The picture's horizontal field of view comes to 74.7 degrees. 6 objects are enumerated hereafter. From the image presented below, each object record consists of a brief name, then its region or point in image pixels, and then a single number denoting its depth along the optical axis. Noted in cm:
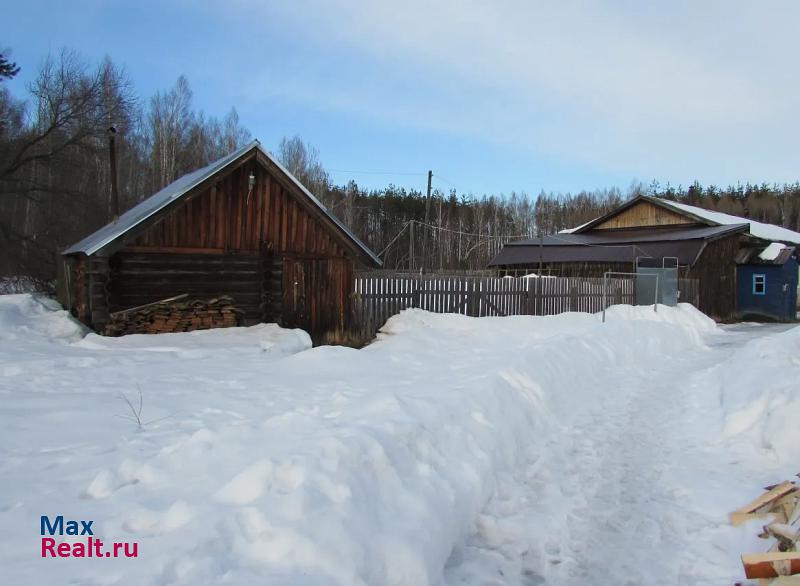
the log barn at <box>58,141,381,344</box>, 1154
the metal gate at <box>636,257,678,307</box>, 2117
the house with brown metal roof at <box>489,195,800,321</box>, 2691
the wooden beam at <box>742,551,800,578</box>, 317
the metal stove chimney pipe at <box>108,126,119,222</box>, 1603
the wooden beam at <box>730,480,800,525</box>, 424
